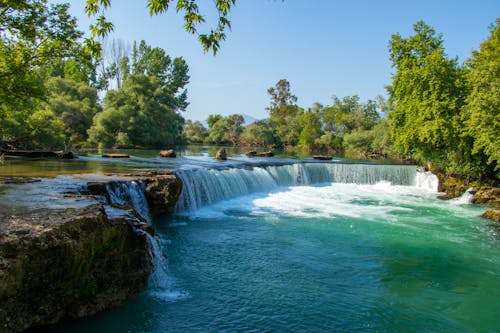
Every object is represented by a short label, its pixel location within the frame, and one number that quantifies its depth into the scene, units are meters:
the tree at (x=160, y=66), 59.69
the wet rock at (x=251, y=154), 32.82
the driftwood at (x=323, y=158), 30.68
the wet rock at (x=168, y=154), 25.97
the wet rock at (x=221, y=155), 25.95
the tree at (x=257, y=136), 63.25
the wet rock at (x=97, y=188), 10.06
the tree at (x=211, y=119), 82.31
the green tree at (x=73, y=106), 35.94
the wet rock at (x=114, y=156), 22.31
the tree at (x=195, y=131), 69.74
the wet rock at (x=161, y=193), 12.01
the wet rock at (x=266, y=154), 33.62
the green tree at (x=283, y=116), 64.38
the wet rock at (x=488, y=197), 17.34
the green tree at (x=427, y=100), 19.84
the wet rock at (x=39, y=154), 19.13
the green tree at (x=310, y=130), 58.40
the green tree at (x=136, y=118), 35.91
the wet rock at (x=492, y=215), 13.88
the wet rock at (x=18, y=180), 9.90
